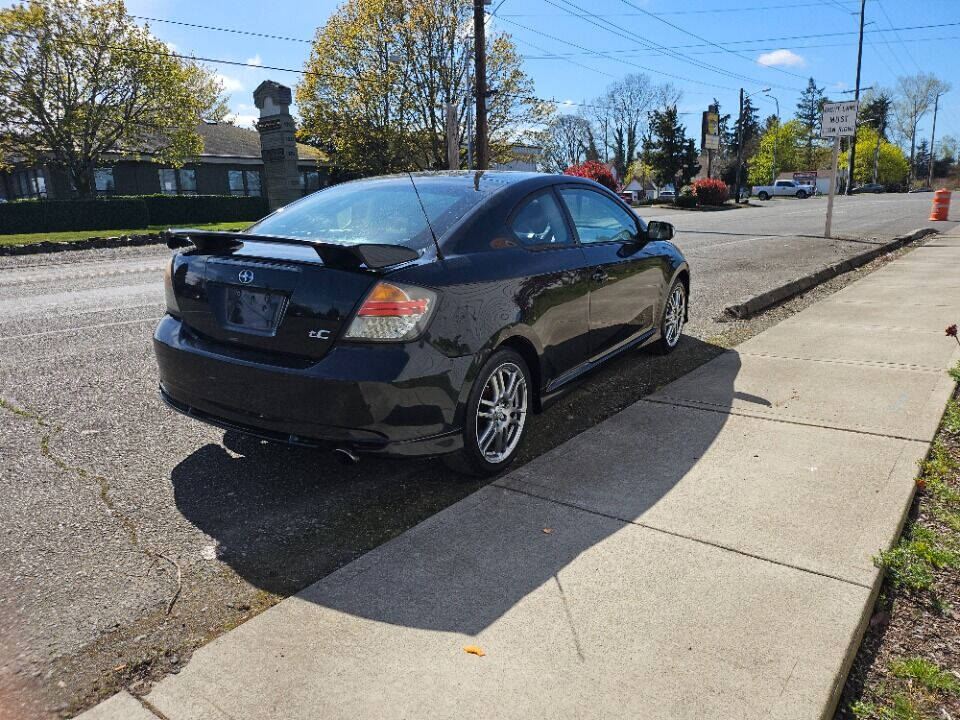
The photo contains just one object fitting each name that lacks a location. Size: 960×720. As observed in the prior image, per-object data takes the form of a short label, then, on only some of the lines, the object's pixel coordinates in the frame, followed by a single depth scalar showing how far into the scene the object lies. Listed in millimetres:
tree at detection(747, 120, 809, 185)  103625
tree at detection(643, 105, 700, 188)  63125
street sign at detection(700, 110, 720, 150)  49406
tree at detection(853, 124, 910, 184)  104750
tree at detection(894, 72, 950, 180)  106694
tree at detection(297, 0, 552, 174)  36875
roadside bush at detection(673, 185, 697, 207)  41344
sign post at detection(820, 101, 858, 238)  15781
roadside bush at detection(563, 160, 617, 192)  30469
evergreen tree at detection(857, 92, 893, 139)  122875
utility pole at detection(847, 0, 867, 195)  70562
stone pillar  27844
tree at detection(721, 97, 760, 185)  113438
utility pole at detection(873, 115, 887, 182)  96425
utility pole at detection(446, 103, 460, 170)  24719
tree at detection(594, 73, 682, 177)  92938
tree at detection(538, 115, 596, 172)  94425
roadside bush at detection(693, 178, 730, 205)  41625
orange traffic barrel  25000
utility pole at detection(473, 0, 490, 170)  25250
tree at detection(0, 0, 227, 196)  26672
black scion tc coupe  3176
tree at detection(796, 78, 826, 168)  125375
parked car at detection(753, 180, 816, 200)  68312
